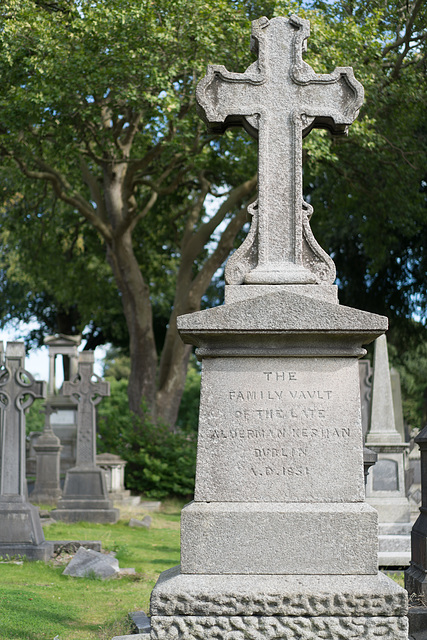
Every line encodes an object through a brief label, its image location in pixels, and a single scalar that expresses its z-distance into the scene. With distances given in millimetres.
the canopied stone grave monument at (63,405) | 21859
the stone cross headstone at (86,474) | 14164
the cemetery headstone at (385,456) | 11141
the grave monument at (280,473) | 4262
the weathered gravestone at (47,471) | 16438
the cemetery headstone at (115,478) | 16625
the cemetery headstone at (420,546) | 6758
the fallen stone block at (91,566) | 8859
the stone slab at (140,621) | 5285
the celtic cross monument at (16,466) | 9883
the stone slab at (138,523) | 13781
